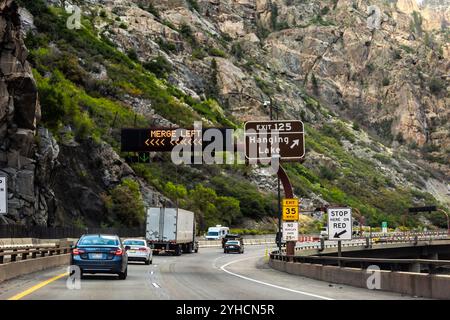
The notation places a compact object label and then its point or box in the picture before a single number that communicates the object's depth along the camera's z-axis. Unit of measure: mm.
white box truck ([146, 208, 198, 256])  54719
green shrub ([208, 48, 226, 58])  171000
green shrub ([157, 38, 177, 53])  159750
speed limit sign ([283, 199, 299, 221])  38406
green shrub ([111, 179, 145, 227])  79000
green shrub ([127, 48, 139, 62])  151500
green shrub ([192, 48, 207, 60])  163875
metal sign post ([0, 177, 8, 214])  23000
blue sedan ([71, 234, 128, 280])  24328
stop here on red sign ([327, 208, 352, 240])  25812
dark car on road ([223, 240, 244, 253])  65375
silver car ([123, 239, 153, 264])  38344
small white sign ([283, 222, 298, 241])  37938
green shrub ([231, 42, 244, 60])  189625
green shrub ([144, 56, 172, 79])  148125
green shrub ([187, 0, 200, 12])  196750
